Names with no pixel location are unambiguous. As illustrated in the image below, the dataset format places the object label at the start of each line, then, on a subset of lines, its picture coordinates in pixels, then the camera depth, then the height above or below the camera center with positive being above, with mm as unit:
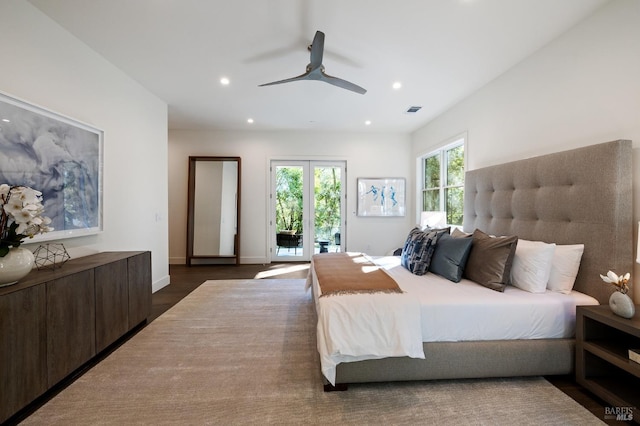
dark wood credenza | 1462 -771
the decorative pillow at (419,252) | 2535 -406
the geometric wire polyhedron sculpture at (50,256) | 2068 -387
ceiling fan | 2170 +1371
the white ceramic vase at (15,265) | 1540 -340
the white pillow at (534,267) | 2006 -422
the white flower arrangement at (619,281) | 1588 -414
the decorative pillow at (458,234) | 2686 -230
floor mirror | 5359 +5
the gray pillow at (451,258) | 2324 -419
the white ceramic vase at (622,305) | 1509 -541
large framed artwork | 1866 +397
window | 4051 +566
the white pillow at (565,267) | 1982 -415
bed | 1750 -524
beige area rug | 1513 -1203
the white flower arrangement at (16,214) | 1589 -27
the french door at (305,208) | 5574 +87
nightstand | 1498 -872
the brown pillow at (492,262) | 2080 -410
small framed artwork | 5582 +333
